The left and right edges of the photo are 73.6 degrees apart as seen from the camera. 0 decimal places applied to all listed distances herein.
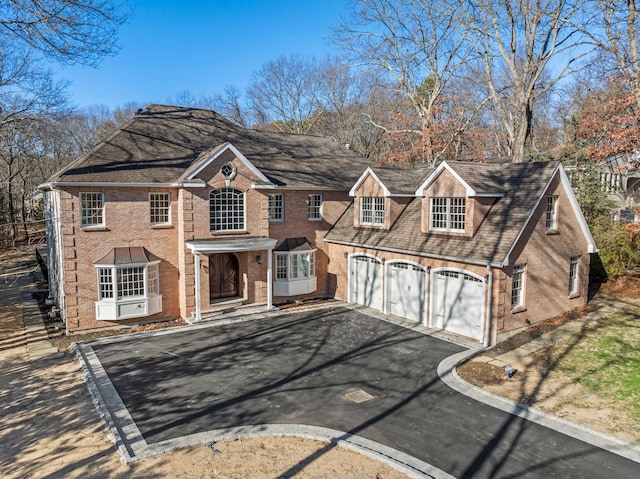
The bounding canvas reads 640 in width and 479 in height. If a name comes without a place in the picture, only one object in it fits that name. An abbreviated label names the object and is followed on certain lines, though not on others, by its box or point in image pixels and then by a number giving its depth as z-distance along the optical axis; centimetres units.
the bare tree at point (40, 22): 1447
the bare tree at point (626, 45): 2102
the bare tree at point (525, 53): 2525
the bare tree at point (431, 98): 3234
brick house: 1683
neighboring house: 2230
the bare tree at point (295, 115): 4700
